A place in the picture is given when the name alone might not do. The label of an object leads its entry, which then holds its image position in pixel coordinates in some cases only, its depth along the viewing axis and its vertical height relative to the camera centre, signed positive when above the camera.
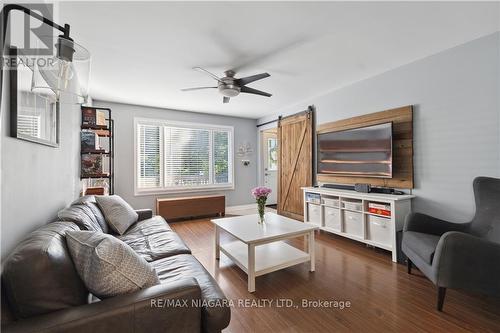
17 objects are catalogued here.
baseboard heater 4.50 -0.84
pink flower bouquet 2.58 -0.35
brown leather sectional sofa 0.89 -0.60
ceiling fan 2.83 +1.08
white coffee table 2.07 -0.85
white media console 2.69 -0.67
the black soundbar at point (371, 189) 2.97 -0.31
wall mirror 1.24 +0.41
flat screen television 3.00 +0.24
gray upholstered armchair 1.59 -0.66
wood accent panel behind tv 2.86 +0.32
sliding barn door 4.39 +0.14
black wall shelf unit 3.12 +0.44
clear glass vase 2.57 -0.50
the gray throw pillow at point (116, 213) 2.36 -0.51
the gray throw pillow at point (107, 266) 1.04 -0.48
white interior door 6.12 +0.22
